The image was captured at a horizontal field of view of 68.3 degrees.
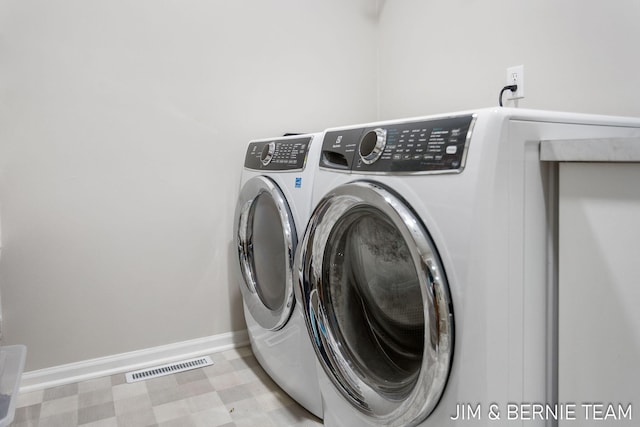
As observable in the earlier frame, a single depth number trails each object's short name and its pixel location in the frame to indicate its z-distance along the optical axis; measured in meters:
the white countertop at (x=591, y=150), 0.88
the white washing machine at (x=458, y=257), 0.92
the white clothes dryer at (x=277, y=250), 1.57
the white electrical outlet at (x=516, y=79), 1.78
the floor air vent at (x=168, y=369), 1.95
